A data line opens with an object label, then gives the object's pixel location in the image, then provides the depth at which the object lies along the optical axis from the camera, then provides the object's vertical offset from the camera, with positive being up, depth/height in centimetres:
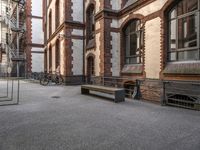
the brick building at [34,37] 2026 +515
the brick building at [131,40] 605 +193
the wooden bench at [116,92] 616 -74
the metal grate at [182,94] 527 -73
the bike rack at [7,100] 598 -113
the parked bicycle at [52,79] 1273 -47
